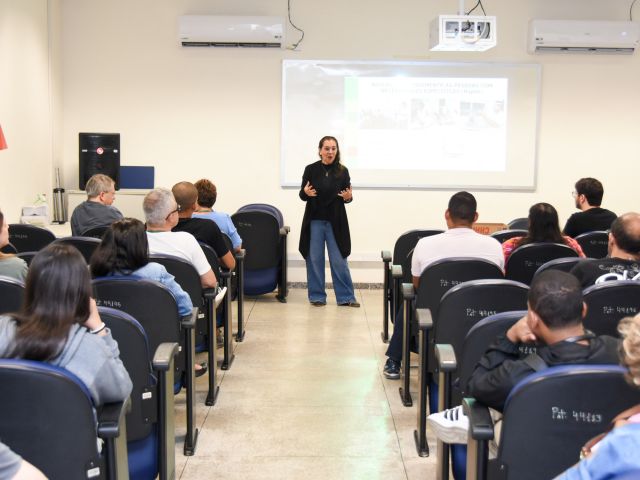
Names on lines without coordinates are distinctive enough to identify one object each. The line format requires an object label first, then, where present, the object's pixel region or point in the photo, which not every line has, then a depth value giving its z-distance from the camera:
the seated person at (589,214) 5.71
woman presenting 6.81
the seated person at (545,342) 2.16
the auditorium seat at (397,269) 4.98
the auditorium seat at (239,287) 5.54
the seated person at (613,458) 1.43
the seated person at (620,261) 3.41
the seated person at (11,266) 3.34
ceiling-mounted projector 6.30
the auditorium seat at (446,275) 3.74
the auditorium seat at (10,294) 3.00
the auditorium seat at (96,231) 5.14
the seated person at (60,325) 2.09
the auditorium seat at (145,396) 2.65
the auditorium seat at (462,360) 2.66
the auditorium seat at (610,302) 3.08
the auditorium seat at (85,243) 4.31
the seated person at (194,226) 4.64
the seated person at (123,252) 3.22
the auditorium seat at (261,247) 6.59
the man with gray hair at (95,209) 5.29
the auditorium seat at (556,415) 1.93
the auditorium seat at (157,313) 3.12
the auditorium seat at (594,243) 5.21
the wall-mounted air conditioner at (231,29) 7.58
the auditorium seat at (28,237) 5.02
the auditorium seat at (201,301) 3.83
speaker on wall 7.38
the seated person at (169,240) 3.96
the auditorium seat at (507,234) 5.43
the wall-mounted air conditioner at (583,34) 7.62
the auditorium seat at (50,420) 1.91
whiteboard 7.84
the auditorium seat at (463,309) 3.15
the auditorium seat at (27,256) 3.92
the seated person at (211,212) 5.57
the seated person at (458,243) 4.12
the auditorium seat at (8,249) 4.50
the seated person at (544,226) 4.38
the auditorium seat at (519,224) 6.71
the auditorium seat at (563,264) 3.83
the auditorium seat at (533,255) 4.24
